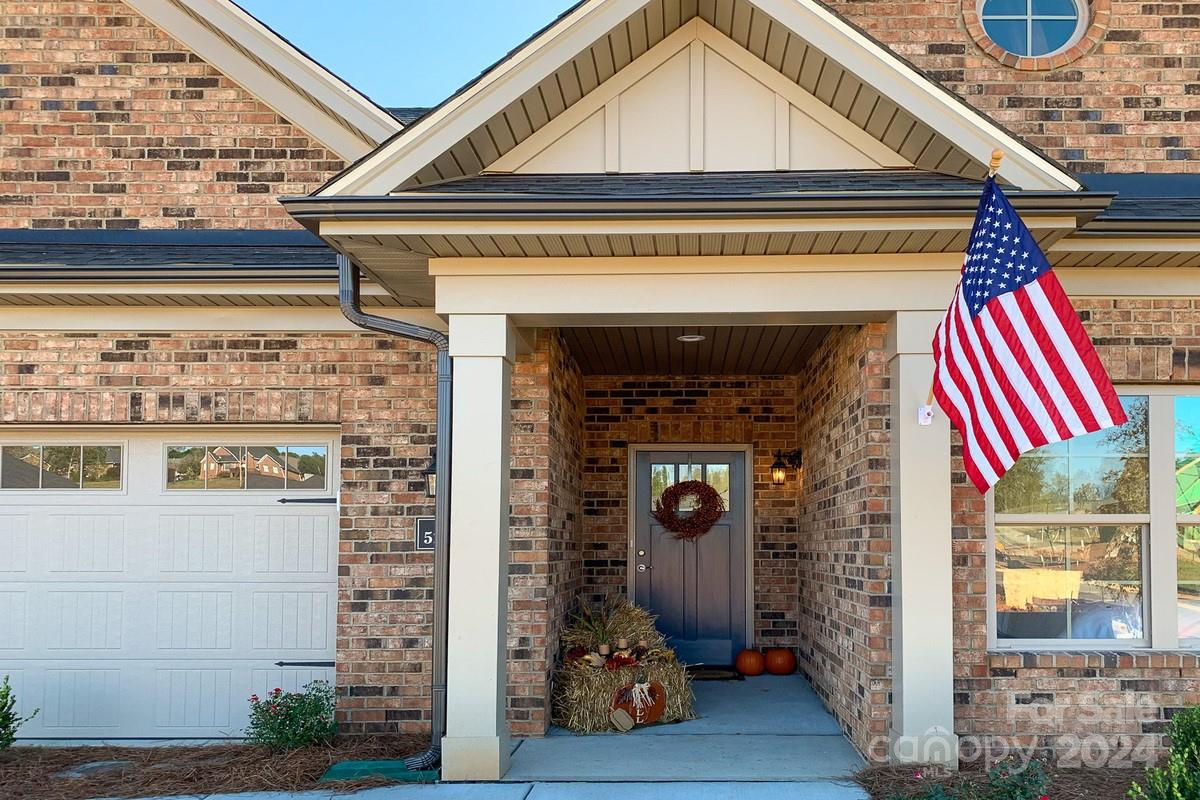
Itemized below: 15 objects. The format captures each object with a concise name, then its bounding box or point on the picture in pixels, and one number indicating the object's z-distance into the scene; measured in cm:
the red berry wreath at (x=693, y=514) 1035
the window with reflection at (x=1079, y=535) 685
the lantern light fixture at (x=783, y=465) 1028
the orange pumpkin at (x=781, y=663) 991
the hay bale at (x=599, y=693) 777
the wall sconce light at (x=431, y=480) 758
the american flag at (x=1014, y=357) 493
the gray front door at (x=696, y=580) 1037
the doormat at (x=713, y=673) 969
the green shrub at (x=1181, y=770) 455
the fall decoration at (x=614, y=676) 778
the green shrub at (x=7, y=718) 687
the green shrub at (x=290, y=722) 706
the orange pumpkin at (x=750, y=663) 989
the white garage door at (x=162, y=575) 776
